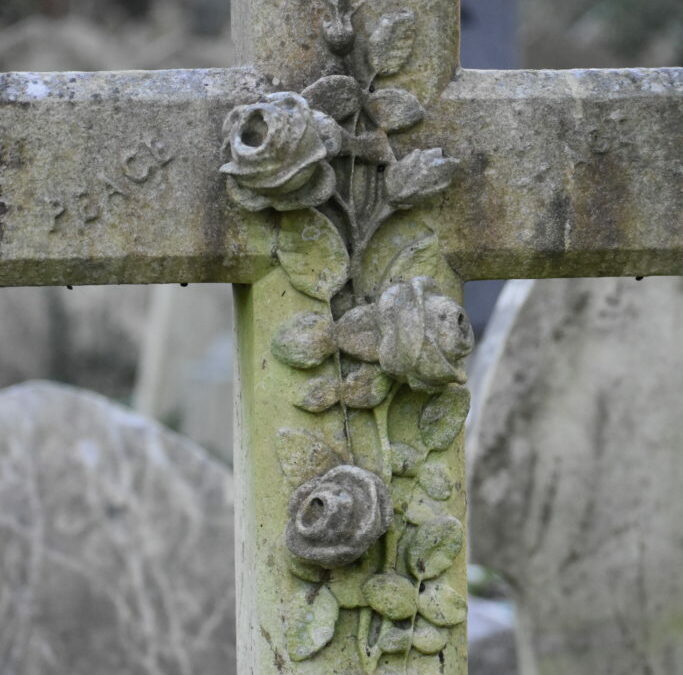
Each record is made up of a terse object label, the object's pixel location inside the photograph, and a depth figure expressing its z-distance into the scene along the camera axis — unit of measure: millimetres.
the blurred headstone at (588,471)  7203
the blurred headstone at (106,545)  7742
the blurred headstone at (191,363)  15562
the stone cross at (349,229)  3904
